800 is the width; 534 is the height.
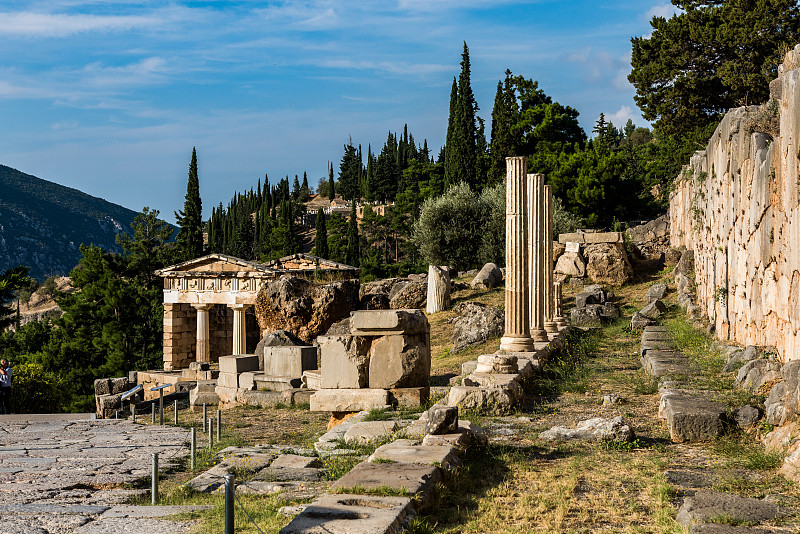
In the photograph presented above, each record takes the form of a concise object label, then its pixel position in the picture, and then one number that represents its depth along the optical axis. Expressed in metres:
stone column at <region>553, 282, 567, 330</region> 19.11
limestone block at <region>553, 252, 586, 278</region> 26.56
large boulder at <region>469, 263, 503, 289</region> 27.59
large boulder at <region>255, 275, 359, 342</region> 28.03
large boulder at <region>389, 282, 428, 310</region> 27.56
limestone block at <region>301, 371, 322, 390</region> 15.81
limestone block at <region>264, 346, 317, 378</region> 17.02
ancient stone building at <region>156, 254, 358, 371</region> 33.03
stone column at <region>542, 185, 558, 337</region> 16.61
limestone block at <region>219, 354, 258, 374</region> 18.03
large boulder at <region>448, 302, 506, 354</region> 19.83
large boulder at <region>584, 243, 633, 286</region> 25.77
